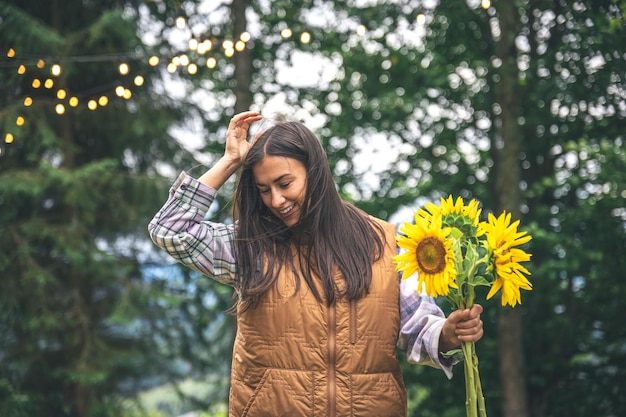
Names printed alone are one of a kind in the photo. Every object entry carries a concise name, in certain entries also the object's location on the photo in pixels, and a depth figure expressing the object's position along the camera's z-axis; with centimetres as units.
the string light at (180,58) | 487
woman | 199
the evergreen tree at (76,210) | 646
